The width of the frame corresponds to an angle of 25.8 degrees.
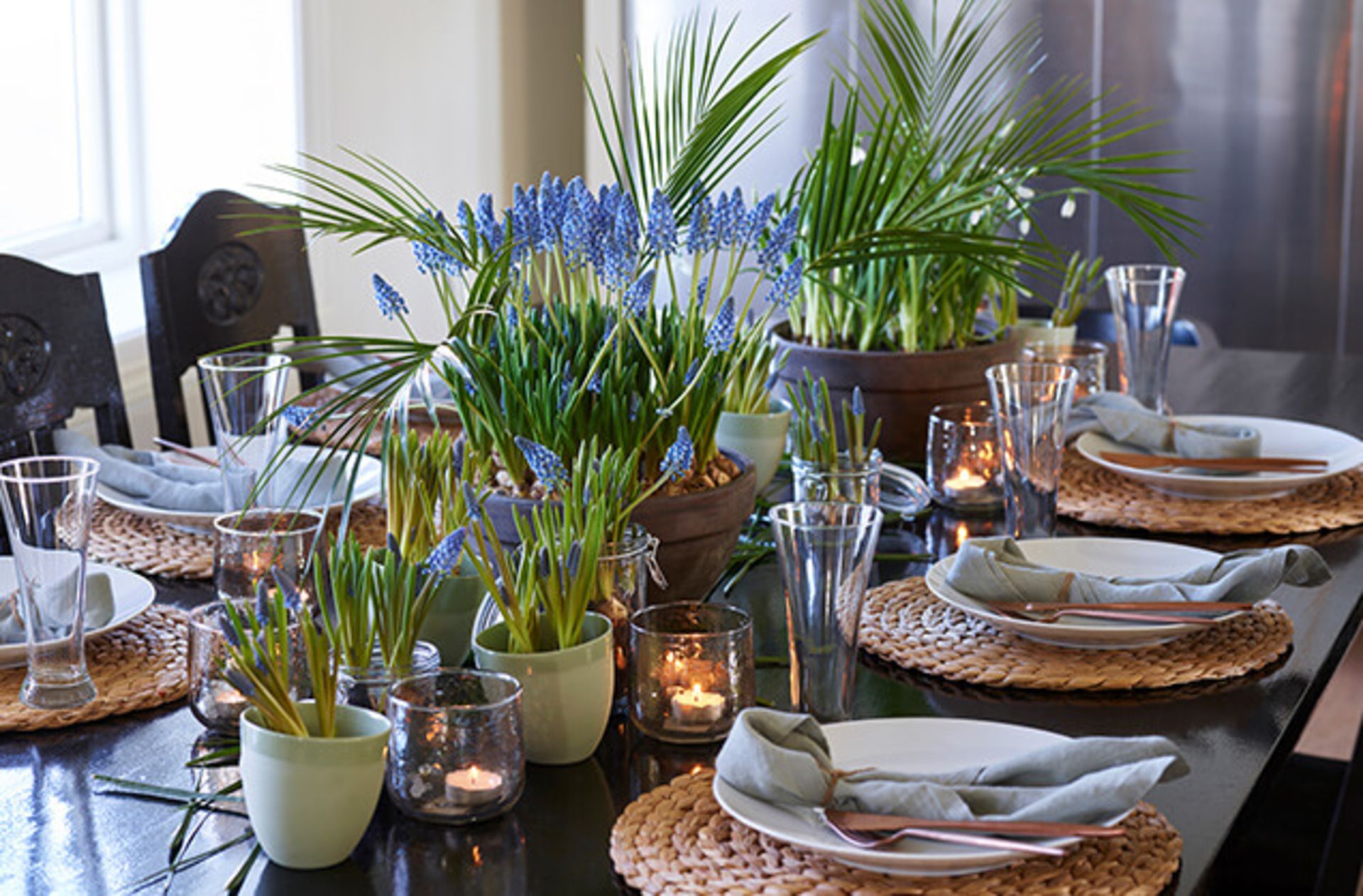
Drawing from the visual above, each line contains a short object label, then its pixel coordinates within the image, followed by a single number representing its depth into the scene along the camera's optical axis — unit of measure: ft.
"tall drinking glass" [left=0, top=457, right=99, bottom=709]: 6.91
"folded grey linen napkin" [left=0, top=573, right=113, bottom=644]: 7.50
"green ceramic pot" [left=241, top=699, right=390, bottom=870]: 6.23
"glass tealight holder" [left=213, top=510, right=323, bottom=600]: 7.37
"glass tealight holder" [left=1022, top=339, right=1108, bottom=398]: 10.11
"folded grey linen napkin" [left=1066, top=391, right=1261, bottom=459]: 9.30
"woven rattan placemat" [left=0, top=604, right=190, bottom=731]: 7.10
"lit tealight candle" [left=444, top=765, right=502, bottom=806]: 6.46
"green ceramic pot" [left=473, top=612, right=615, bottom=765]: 6.74
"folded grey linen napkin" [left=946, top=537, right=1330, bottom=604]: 7.54
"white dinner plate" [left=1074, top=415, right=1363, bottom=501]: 9.08
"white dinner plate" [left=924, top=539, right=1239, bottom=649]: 7.65
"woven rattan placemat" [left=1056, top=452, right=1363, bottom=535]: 8.86
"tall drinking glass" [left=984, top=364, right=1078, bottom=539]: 8.07
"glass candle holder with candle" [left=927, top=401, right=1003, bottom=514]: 9.01
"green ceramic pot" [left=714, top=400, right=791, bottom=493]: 9.14
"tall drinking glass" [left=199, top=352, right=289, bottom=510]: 8.27
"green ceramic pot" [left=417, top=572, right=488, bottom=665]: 7.26
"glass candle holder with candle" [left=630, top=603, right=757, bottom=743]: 6.87
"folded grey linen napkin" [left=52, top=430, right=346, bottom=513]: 8.87
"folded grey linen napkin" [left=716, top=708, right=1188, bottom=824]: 6.18
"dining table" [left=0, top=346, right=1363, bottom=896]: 6.28
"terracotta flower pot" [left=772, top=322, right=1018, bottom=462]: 9.50
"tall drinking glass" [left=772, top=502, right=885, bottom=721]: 6.80
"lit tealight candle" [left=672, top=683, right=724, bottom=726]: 6.92
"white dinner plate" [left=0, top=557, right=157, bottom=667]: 7.60
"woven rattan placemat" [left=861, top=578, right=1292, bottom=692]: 7.37
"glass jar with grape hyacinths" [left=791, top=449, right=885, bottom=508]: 8.23
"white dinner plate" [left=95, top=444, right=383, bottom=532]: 8.68
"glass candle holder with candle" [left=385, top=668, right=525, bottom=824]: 6.40
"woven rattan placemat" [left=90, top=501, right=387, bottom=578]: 8.41
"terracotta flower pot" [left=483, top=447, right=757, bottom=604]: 7.43
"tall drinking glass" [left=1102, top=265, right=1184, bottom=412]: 9.53
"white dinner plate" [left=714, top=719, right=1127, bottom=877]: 6.18
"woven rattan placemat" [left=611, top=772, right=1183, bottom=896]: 6.10
